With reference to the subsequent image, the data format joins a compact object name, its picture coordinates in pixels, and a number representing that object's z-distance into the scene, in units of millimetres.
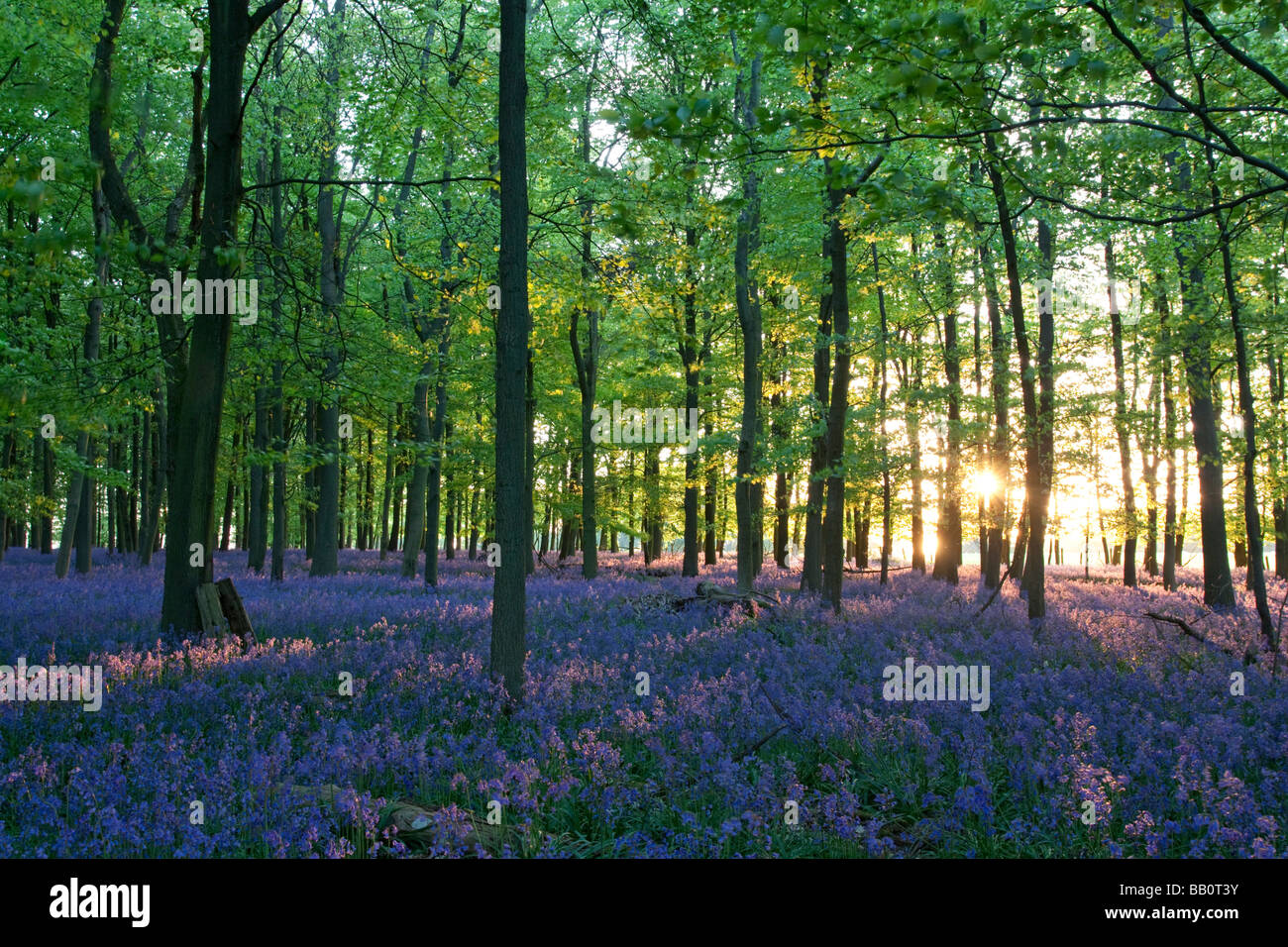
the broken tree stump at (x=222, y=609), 8547
